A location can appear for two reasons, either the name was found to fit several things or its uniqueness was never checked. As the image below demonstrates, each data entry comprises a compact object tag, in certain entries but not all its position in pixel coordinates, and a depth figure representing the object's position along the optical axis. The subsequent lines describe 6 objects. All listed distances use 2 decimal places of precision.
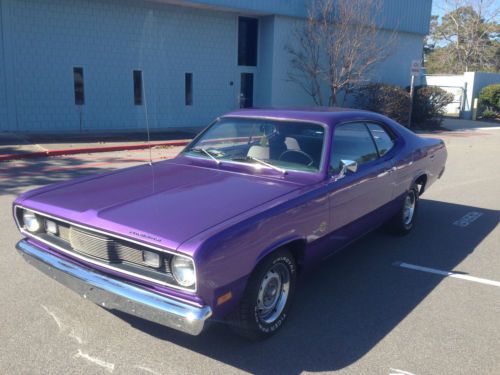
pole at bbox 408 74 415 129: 20.74
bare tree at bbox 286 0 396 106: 20.88
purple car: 2.91
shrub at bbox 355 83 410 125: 21.95
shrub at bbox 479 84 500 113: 27.59
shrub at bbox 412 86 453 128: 23.00
